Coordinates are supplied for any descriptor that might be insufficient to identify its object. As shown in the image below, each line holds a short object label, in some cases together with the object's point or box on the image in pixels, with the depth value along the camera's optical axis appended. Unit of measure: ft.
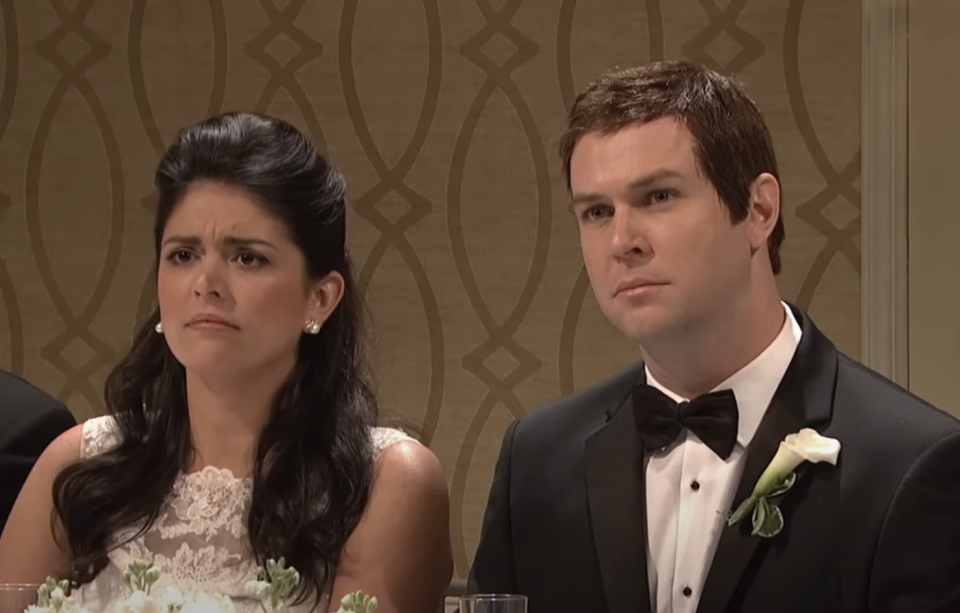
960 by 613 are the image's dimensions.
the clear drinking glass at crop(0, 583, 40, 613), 23.07
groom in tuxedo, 23.58
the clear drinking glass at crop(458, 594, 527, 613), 23.00
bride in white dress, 24.36
